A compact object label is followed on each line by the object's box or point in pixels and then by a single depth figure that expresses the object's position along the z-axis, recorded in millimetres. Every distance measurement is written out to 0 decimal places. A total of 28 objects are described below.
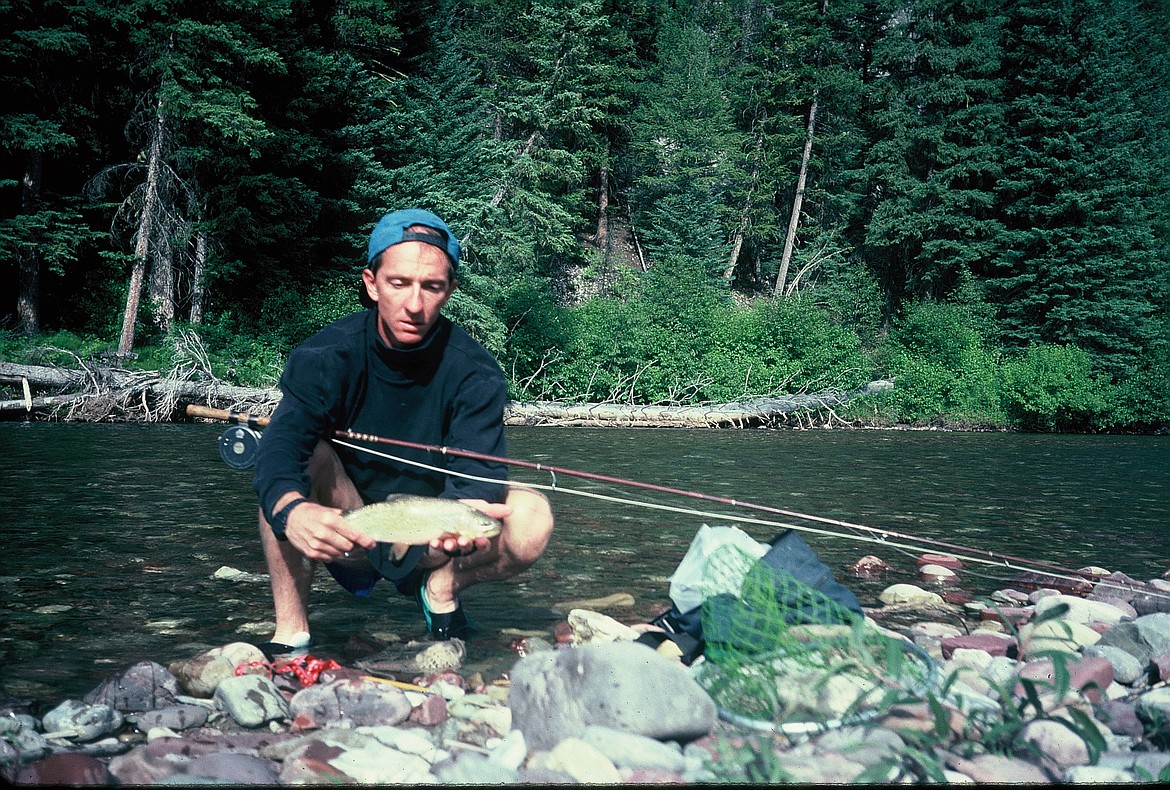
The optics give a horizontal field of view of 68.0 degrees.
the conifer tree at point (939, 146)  37125
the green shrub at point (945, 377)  27703
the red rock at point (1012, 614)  4707
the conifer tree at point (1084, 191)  32219
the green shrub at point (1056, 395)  26438
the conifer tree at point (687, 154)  39969
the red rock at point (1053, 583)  5461
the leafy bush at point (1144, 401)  27141
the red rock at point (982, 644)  3906
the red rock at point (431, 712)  3098
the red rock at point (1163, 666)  3461
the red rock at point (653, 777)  2303
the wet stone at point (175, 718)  3038
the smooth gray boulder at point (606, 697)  2641
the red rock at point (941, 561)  6275
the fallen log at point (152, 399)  17078
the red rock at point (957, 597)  5285
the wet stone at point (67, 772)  2331
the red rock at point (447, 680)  3552
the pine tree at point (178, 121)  20531
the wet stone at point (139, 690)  3205
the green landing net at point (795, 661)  2756
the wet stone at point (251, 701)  3100
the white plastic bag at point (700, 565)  3707
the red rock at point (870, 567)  6018
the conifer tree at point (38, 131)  20219
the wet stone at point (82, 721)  2928
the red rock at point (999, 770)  2350
